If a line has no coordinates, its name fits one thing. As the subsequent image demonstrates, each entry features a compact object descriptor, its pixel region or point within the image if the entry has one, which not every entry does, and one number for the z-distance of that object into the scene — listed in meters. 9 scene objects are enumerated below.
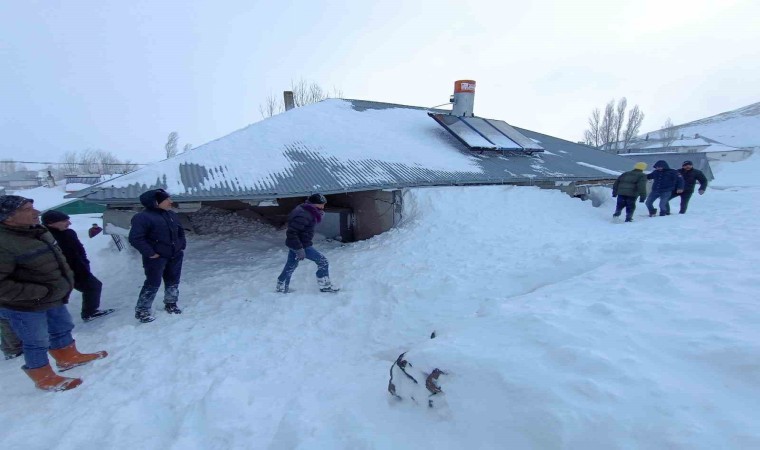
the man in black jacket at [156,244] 4.57
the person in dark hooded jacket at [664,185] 8.49
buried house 6.67
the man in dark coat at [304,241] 5.41
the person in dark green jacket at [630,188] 8.09
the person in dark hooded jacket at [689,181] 8.77
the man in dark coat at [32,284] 3.14
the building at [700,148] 52.94
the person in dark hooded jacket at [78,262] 4.69
